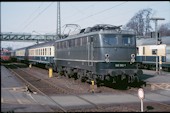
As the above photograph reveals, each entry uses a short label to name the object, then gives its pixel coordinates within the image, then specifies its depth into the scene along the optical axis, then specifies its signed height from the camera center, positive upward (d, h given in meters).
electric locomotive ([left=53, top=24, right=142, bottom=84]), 17.47 +0.00
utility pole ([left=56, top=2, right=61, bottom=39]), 44.33 +3.88
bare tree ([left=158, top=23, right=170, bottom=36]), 97.20 +8.48
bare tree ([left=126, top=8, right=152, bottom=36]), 82.19 +8.52
